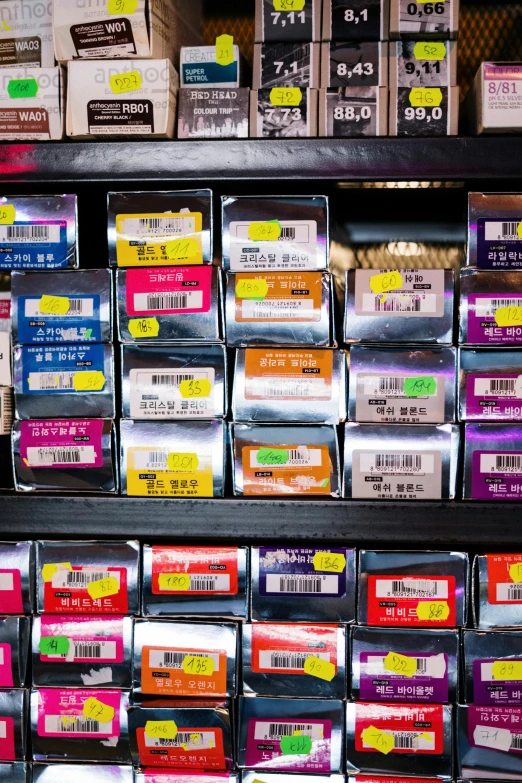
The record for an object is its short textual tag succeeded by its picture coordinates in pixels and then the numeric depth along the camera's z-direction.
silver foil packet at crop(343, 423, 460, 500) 1.09
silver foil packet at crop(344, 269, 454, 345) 1.09
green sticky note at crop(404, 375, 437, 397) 1.10
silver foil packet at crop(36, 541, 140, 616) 1.14
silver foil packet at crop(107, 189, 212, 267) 1.12
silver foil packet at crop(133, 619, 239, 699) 1.12
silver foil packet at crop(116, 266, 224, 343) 1.11
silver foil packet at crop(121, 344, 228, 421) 1.12
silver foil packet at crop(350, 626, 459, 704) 1.10
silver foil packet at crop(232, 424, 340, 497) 1.10
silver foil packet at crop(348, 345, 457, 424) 1.10
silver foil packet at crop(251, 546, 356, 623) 1.11
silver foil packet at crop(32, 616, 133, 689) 1.14
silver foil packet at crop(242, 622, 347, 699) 1.11
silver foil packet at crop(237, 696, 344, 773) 1.11
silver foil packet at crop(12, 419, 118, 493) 1.13
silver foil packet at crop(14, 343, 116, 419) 1.13
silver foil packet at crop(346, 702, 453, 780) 1.10
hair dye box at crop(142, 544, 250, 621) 1.12
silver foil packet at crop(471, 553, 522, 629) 1.08
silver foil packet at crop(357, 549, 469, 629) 1.10
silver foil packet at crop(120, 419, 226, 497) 1.12
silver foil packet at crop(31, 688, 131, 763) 1.14
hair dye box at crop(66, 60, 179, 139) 1.10
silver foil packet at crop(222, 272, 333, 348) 1.10
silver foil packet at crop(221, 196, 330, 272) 1.11
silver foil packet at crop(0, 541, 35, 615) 1.14
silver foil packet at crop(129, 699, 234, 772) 1.11
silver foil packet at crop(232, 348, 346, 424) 1.11
